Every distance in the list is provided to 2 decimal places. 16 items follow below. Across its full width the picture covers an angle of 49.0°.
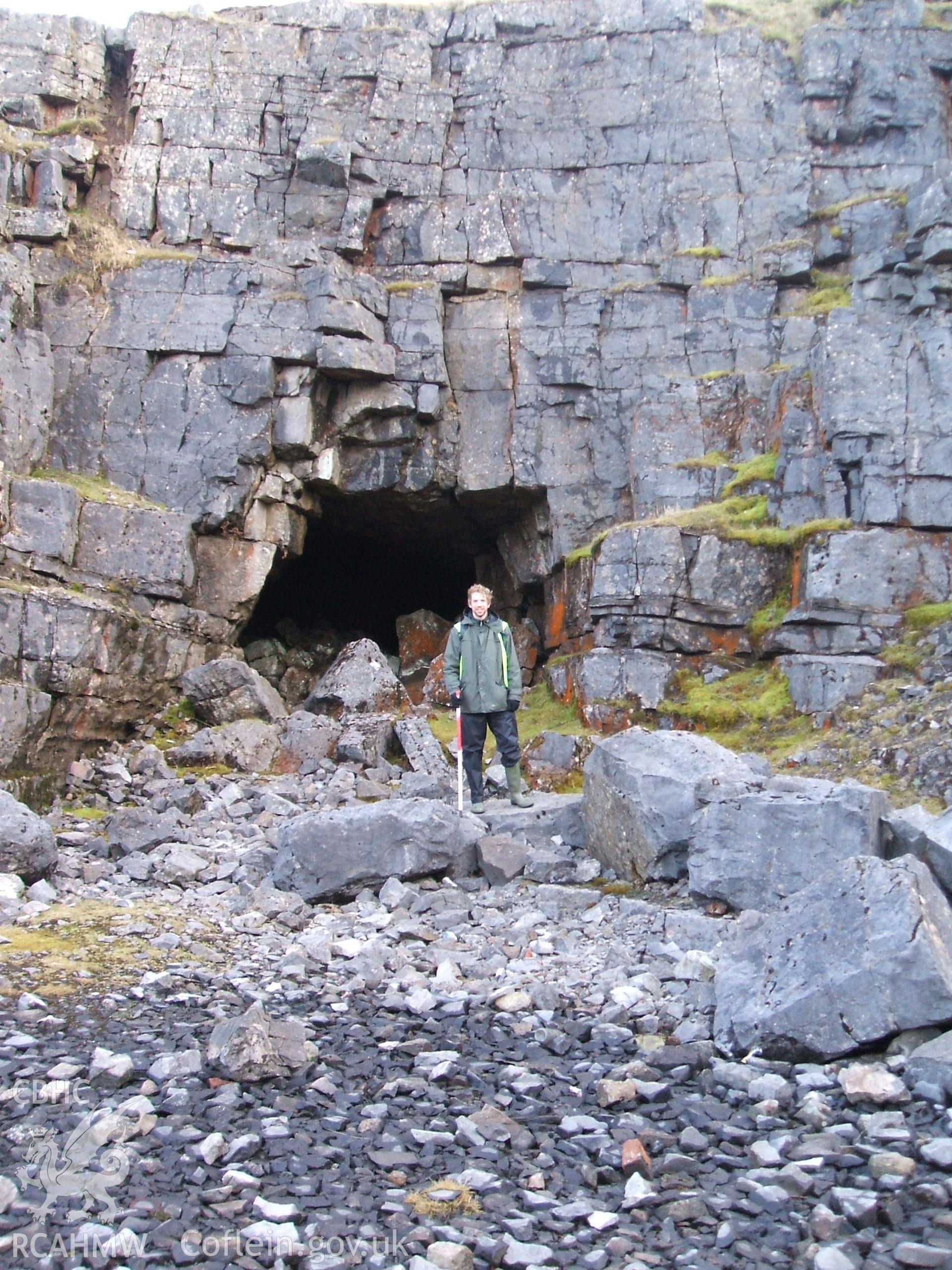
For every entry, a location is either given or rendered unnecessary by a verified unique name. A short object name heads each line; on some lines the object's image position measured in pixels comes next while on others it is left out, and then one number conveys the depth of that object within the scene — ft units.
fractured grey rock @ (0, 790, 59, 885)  29.12
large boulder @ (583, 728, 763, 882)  27.66
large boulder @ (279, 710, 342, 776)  49.03
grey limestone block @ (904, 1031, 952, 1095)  15.56
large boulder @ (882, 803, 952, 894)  21.34
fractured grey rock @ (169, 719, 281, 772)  49.16
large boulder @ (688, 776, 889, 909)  23.85
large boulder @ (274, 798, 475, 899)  28.25
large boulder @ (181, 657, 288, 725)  55.11
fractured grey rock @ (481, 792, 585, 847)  32.17
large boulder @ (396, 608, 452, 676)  71.67
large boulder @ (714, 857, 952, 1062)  16.85
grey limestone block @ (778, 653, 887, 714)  46.91
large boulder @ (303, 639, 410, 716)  56.03
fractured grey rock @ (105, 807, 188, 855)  33.73
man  35.50
